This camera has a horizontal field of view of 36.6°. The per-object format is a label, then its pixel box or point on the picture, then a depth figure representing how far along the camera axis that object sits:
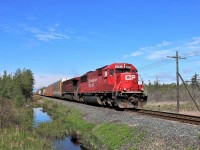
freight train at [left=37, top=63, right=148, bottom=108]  25.41
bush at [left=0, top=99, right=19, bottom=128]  19.41
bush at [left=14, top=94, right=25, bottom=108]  49.14
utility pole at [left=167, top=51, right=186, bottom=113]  30.83
